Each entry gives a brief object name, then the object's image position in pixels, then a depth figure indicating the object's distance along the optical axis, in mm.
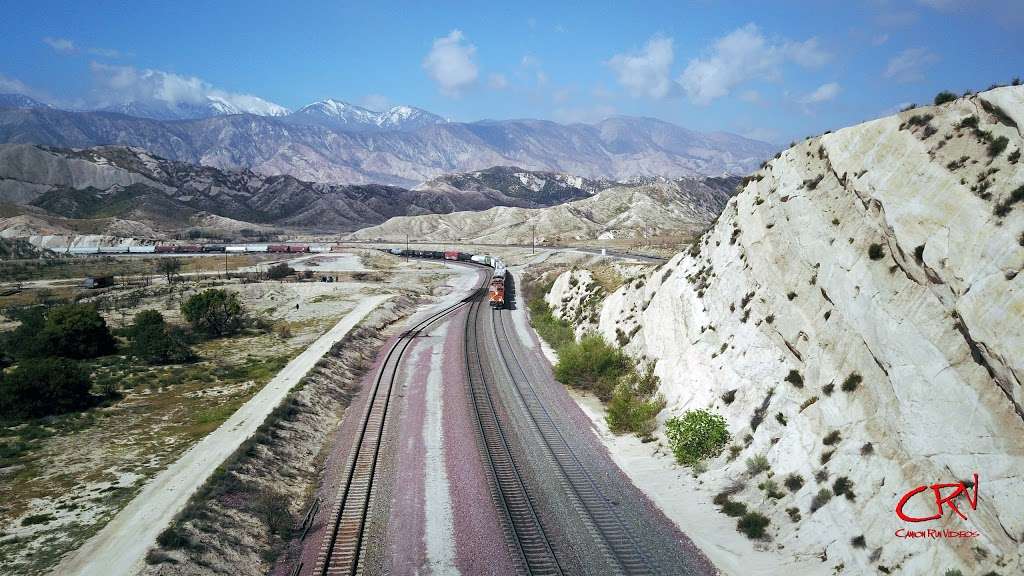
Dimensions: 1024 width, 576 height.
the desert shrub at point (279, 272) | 87031
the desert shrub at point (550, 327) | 39375
